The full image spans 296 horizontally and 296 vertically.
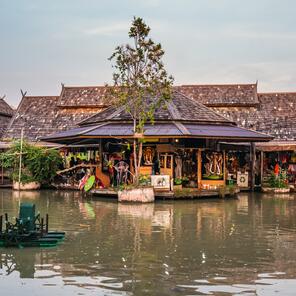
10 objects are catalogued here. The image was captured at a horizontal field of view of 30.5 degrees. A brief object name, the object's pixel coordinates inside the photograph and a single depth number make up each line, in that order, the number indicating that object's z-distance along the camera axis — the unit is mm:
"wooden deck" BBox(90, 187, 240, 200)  19041
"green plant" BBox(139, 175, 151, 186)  19219
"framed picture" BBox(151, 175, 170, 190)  19406
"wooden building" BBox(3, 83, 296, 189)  25297
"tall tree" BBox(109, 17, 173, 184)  19177
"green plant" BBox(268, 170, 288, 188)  23609
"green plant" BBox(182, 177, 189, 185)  20734
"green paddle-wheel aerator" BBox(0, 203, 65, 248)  9227
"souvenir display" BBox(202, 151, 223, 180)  21109
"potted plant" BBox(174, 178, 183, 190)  20188
